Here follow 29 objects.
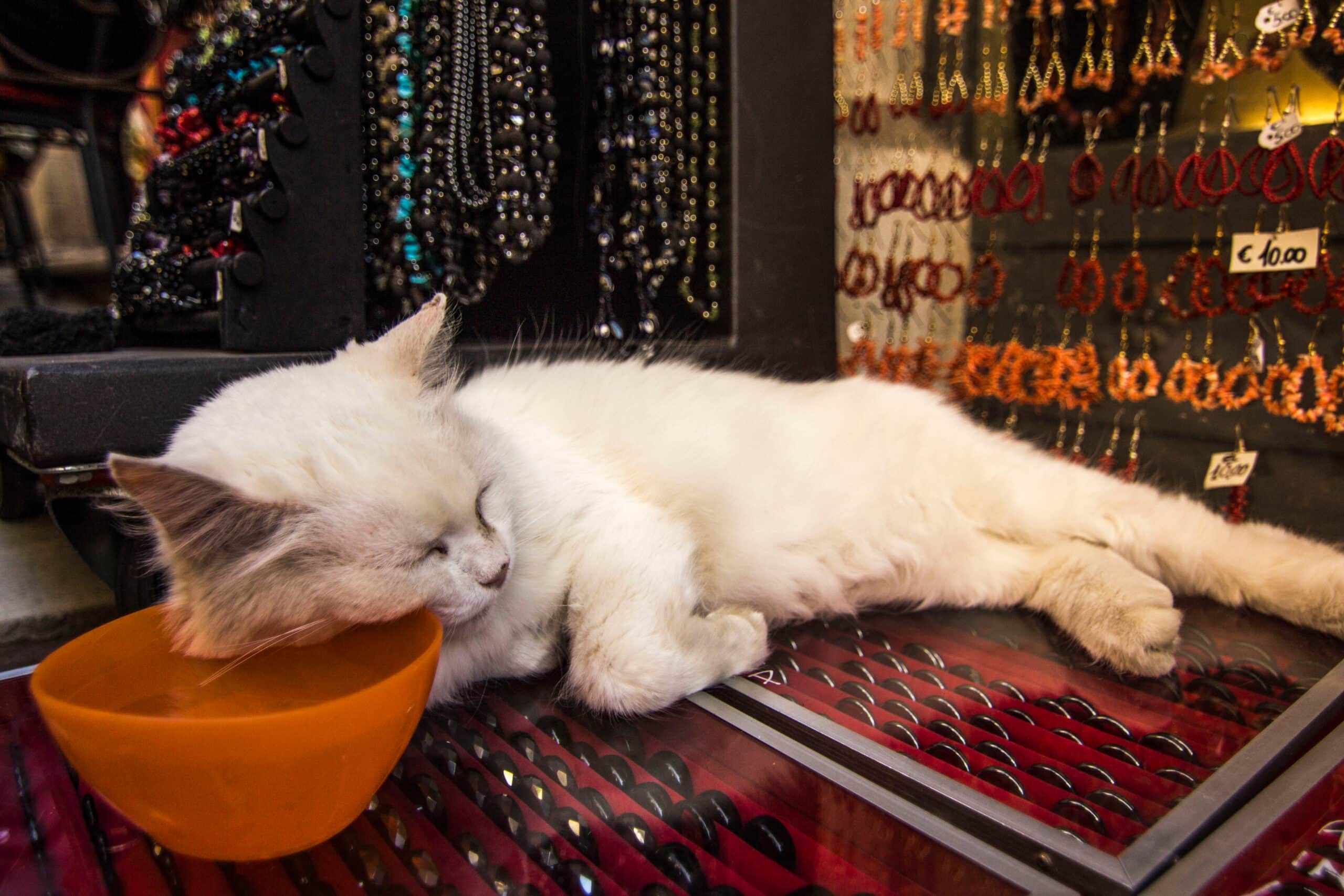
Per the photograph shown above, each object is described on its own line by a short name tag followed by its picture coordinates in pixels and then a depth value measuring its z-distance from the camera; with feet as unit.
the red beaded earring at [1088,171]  2.50
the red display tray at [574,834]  1.33
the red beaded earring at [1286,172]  2.23
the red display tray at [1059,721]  1.38
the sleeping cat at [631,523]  1.41
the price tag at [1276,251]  2.26
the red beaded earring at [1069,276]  2.59
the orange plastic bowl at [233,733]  1.24
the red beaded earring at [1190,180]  2.36
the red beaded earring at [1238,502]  2.43
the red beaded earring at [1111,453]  2.60
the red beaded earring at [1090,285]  2.55
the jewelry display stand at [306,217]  1.97
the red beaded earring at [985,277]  2.70
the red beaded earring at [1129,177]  2.44
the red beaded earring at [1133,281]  2.50
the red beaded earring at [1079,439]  2.67
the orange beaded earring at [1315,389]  2.28
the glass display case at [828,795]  1.33
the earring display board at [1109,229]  2.29
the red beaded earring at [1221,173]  2.30
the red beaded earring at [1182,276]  2.41
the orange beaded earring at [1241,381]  2.37
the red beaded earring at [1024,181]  2.58
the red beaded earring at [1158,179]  2.41
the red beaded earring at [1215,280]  2.38
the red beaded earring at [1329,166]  2.18
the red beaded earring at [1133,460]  2.56
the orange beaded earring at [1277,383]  2.33
